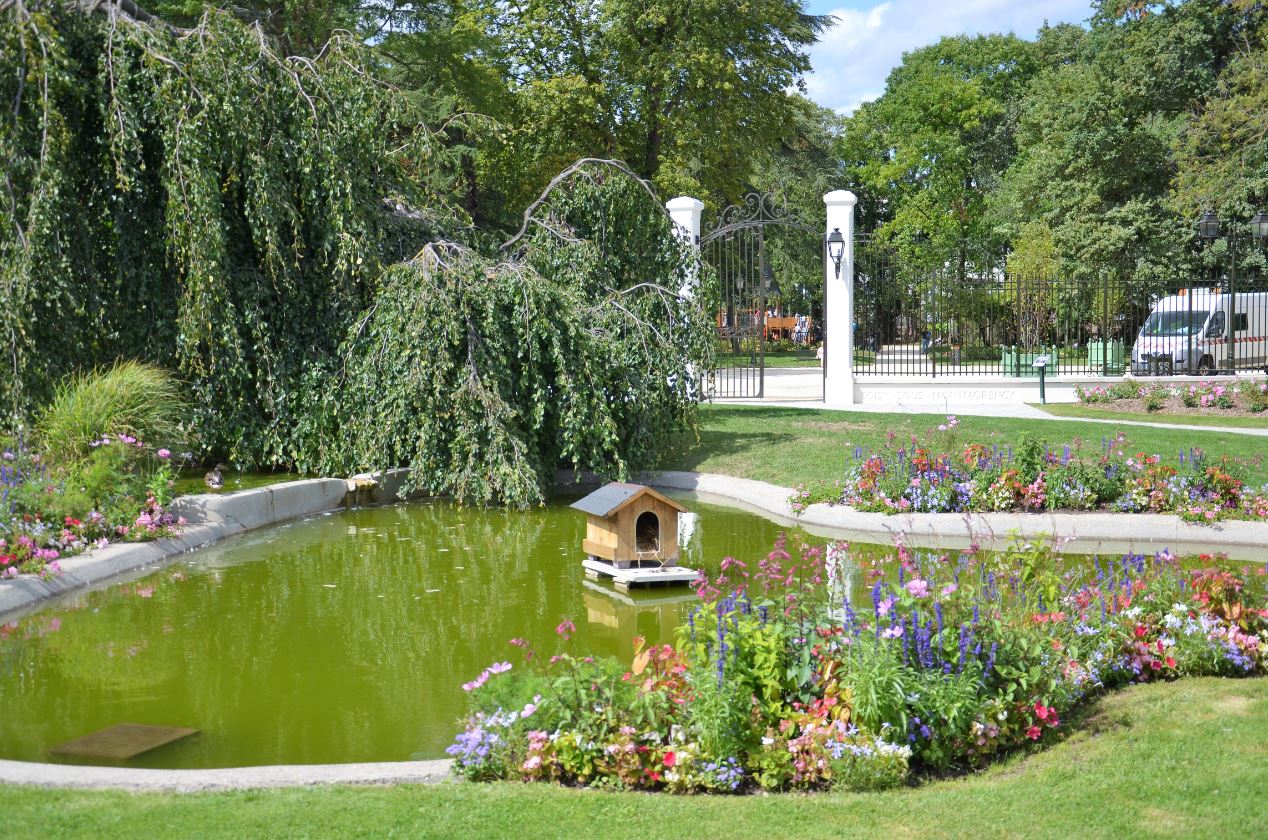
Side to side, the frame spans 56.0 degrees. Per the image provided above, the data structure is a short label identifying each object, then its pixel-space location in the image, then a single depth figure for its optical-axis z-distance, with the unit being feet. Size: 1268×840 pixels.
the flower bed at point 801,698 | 16.26
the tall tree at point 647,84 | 99.71
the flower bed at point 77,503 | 29.30
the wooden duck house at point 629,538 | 29.94
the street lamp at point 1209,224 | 73.77
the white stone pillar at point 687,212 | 68.69
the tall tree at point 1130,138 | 111.04
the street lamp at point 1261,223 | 73.36
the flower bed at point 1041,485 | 35.17
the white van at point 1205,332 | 83.30
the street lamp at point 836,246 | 67.00
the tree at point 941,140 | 160.66
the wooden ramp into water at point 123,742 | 18.48
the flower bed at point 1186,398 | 61.26
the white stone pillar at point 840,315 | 67.41
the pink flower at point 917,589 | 17.30
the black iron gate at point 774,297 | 70.95
